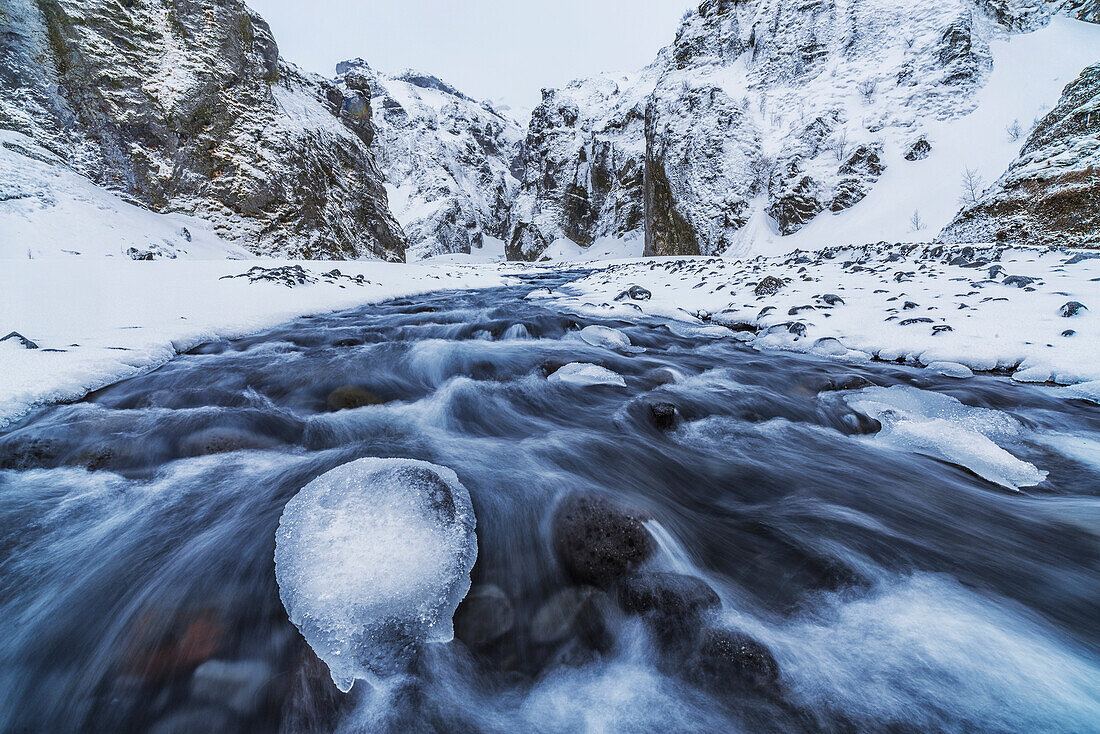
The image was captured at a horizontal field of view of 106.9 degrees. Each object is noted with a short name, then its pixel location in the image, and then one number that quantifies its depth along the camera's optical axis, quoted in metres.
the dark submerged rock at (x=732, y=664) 0.92
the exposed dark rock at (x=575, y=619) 1.07
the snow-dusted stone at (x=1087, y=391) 2.47
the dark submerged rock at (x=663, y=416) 2.39
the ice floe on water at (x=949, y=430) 1.85
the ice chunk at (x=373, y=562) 0.97
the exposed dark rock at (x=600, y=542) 1.22
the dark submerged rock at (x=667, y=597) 1.09
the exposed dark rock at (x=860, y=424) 2.34
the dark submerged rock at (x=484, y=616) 1.05
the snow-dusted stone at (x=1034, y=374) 2.75
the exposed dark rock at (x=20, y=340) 2.82
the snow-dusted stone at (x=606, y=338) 4.36
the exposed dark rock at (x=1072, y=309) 3.22
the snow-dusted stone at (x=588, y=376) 3.10
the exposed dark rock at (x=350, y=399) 2.69
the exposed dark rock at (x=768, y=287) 6.36
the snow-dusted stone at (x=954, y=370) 2.98
